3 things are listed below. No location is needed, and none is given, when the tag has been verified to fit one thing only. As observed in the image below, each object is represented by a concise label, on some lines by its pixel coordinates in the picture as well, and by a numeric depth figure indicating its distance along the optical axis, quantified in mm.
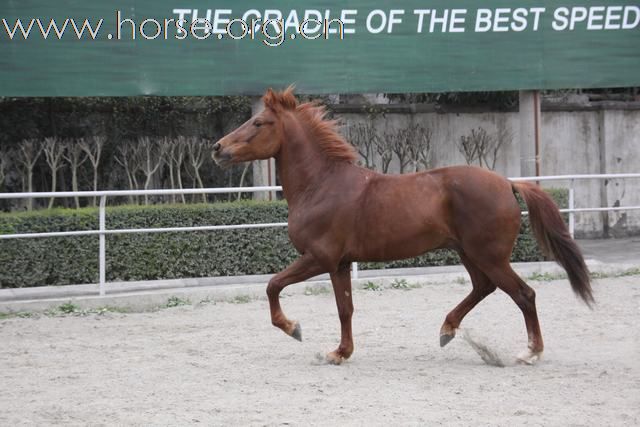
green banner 12805
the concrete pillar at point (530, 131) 14852
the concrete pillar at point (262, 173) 13664
